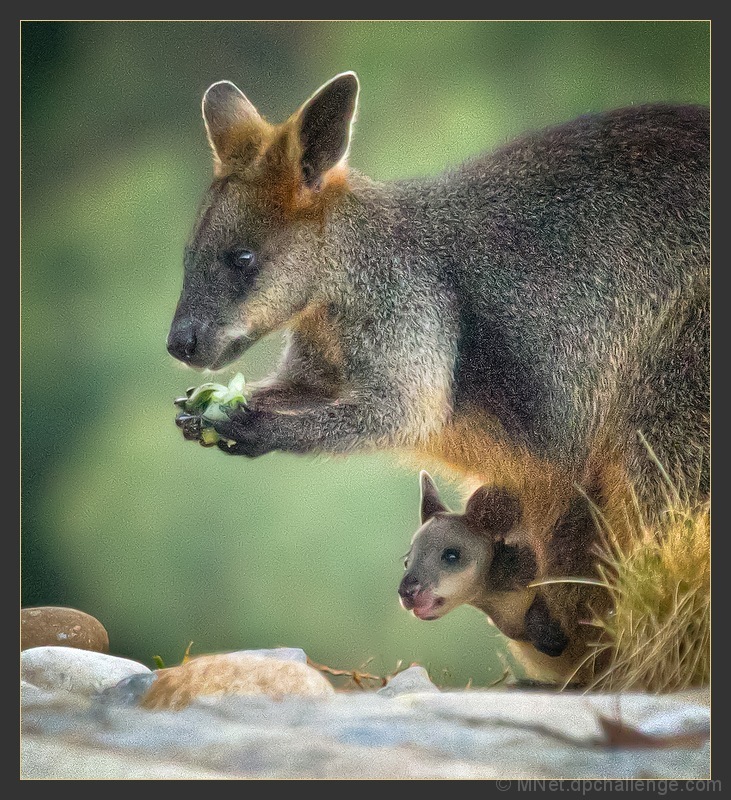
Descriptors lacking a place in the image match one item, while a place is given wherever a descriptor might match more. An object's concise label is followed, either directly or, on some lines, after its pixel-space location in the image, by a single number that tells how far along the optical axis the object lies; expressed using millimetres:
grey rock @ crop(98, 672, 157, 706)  13156
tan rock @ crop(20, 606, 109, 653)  13547
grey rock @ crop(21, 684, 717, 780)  12883
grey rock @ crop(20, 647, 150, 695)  13203
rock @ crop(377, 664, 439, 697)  13367
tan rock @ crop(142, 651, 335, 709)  13070
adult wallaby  12992
